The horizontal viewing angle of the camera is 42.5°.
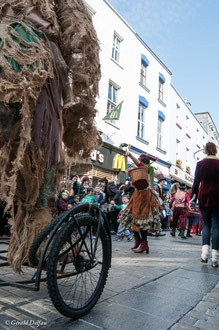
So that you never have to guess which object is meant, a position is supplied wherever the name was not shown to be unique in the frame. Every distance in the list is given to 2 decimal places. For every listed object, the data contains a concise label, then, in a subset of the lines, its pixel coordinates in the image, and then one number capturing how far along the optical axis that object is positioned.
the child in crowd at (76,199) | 7.81
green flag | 12.66
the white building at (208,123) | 38.53
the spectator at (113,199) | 7.91
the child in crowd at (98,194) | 8.20
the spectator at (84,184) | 8.12
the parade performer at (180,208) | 9.03
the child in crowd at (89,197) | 7.00
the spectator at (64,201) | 6.39
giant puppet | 1.76
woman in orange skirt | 4.71
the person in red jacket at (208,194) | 4.04
